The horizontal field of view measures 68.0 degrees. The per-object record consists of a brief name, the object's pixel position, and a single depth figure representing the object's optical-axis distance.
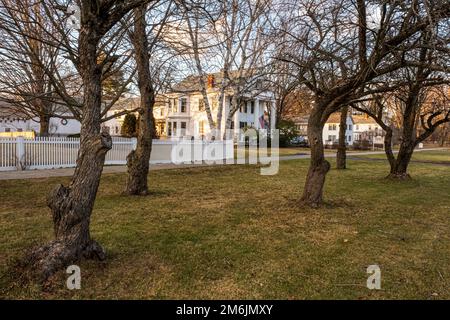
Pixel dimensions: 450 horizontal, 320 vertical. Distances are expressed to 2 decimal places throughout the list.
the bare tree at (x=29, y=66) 7.94
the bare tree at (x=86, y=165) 3.72
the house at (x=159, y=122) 47.21
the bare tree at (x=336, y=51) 5.64
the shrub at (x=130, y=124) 30.03
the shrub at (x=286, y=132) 36.33
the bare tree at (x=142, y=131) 8.70
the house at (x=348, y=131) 47.74
